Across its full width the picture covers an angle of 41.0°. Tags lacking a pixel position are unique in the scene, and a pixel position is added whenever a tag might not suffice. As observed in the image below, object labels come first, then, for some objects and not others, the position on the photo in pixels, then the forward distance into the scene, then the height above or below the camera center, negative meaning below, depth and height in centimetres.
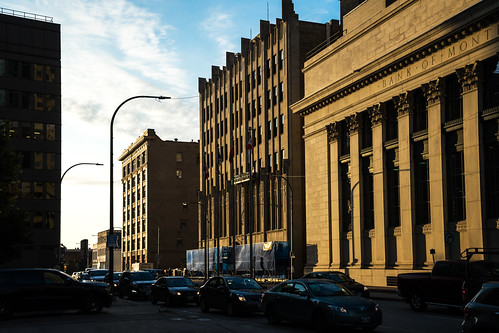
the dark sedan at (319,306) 1745 -206
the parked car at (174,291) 2948 -255
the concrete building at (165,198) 11912 +652
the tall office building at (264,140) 6675 +1026
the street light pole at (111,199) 3366 +183
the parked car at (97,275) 4804 -288
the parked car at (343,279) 3061 -225
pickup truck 2200 -185
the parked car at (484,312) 1230 -155
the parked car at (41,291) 2356 -200
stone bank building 3697 +612
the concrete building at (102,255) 14925 -478
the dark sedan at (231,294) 2373 -226
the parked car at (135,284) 3578 -272
